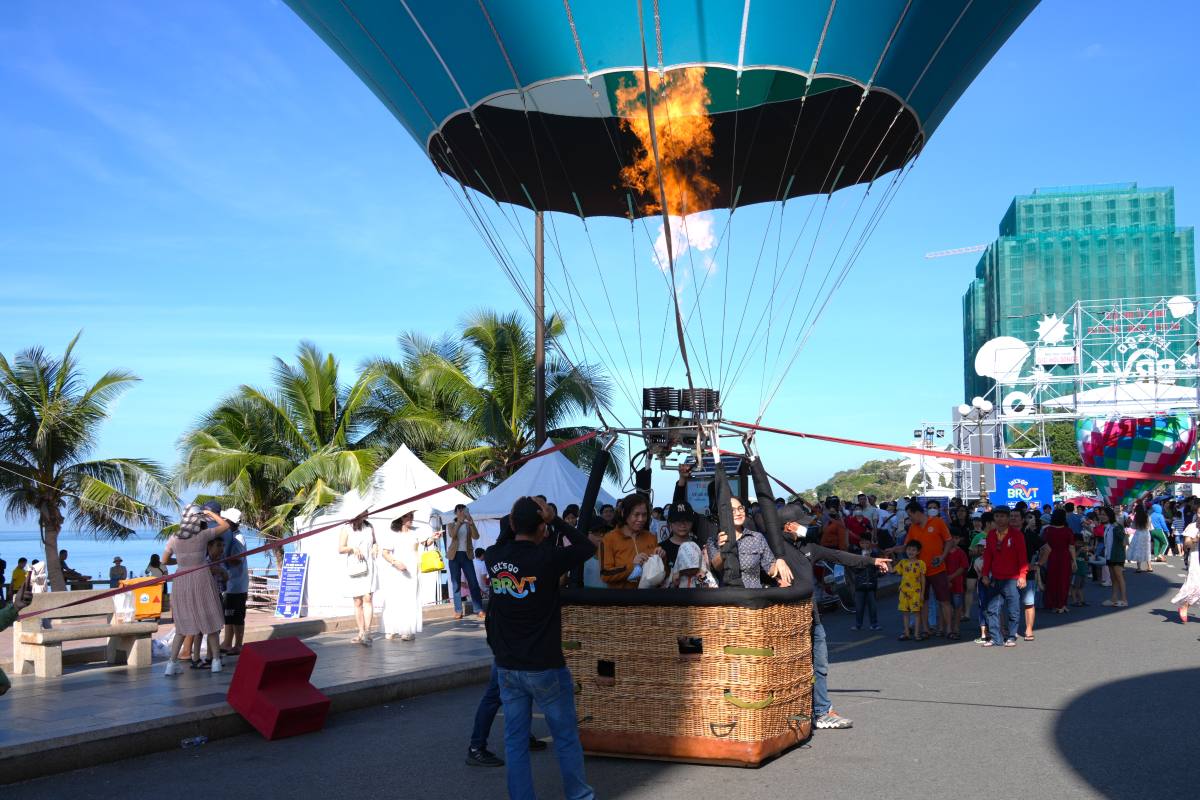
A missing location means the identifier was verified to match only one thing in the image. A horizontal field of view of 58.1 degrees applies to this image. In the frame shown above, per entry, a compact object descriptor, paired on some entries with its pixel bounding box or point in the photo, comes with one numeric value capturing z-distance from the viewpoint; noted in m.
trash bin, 13.22
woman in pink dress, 10.62
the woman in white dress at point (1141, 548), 25.57
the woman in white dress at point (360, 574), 13.38
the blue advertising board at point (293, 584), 19.05
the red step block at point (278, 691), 8.39
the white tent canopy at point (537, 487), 19.80
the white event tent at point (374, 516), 19.20
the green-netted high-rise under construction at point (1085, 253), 92.94
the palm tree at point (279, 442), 28.59
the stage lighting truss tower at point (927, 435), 50.92
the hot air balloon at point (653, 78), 10.54
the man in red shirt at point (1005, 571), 13.14
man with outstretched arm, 7.86
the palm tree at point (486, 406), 30.16
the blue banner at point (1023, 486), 32.19
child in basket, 7.60
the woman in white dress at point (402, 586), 13.88
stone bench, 10.80
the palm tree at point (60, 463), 23.91
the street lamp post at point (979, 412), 34.95
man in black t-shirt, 5.74
